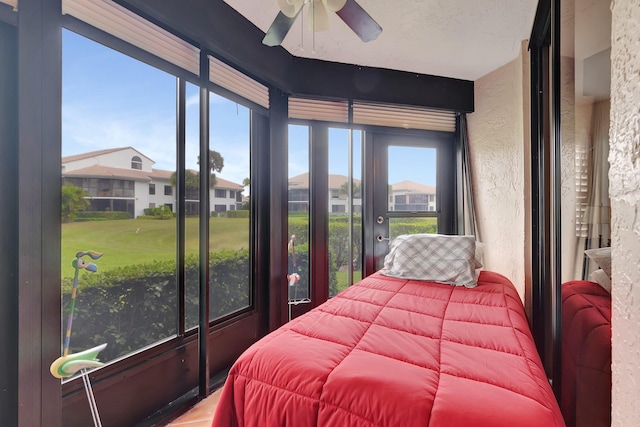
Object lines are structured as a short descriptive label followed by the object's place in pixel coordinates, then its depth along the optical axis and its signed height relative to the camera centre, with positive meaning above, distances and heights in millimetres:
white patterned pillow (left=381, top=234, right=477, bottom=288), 2148 -359
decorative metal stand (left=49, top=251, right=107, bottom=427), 1147 -573
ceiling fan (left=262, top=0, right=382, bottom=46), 1379 +985
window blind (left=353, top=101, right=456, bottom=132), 2916 +953
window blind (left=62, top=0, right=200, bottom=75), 1364 +940
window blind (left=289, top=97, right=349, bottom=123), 2746 +960
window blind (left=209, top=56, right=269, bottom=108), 2020 +952
